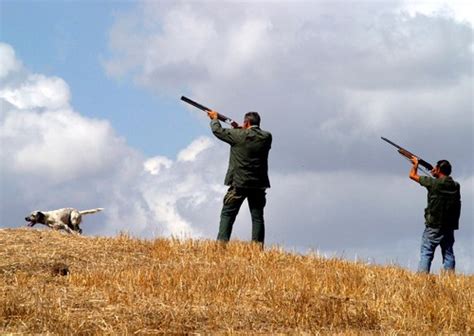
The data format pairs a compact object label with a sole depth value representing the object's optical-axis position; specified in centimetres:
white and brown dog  2150
